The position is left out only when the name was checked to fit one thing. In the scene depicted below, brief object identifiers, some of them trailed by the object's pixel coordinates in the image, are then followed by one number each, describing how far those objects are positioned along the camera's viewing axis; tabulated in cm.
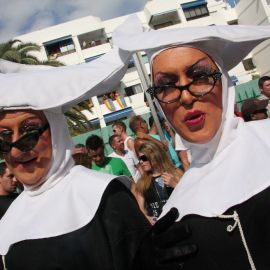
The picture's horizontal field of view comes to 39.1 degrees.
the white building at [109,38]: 2995
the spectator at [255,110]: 454
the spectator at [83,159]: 426
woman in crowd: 356
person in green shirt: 440
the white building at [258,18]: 2998
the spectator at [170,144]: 468
